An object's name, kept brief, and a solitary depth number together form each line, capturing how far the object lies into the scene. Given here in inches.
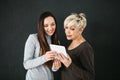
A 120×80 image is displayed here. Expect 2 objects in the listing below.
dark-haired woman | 67.9
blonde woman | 60.4
